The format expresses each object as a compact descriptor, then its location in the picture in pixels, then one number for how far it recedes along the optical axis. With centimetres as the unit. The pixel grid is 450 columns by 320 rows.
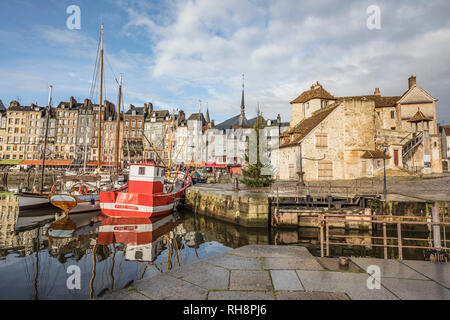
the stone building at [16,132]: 6181
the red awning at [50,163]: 5623
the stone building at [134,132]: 6016
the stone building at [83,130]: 6083
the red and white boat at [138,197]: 1563
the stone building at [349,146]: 2447
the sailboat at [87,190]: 1595
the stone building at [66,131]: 6112
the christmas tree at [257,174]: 2161
